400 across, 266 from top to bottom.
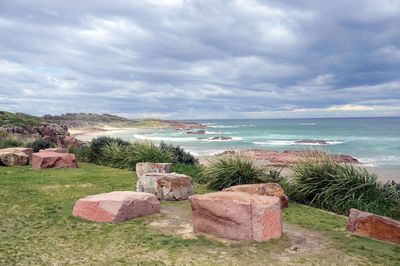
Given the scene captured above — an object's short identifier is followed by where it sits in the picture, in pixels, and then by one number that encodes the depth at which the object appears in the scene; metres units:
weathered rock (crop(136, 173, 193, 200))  9.38
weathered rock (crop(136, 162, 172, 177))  12.10
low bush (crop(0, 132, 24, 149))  20.11
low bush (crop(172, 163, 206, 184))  12.34
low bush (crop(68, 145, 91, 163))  17.75
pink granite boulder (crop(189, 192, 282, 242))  6.02
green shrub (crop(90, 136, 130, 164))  17.36
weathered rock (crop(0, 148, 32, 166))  14.94
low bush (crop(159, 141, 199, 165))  16.58
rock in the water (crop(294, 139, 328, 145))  49.11
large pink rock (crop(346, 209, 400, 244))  6.42
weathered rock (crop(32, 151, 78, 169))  14.20
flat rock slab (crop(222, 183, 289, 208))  8.77
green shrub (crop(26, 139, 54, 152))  19.55
